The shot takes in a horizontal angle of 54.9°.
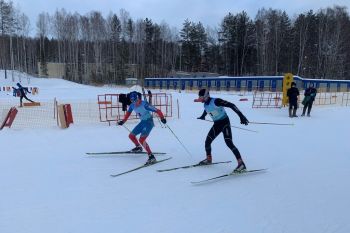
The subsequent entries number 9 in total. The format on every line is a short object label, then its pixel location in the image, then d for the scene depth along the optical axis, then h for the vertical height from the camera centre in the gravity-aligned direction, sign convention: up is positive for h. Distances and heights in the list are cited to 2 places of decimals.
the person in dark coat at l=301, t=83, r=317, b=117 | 16.43 -0.64
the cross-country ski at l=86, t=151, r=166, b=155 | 7.97 -1.69
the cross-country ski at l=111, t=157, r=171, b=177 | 6.38 -1.72
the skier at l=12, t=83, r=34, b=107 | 19.39 -0.69
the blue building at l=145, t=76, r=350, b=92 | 39.59 -0.04
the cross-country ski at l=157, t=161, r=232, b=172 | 6.65 -1.71
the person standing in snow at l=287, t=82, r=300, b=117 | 16.14 -0.69
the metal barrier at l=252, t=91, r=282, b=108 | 21.43 -1.35
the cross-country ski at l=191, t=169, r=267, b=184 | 5.94 -1.69
